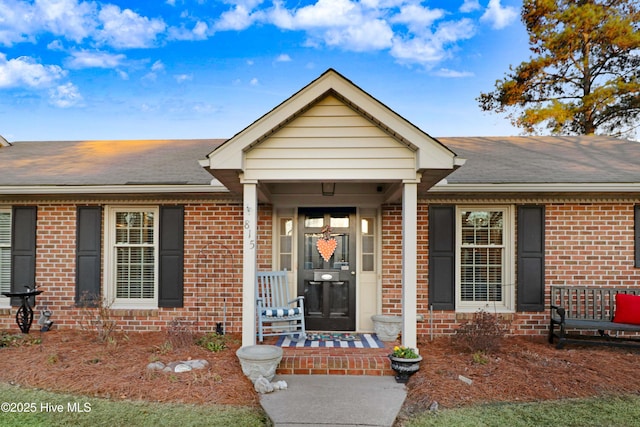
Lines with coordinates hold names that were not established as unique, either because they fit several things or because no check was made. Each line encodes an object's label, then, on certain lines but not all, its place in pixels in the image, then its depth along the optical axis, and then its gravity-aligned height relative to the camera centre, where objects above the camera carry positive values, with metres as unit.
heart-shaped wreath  6.29 -0.20
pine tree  14.56 +6.19
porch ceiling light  6.09 +0.70
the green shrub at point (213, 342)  5.32 -1.52
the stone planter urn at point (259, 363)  4.31 -1.41
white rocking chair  5.65 -1.11
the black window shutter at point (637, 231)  6.15 +0.05
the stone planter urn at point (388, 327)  5.79 -1.36
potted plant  4.45 -1.44
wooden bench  5.55 -1.21
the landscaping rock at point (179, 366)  4.62 -1.56
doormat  5.52 -1.55
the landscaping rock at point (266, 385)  4.16 -1.61
